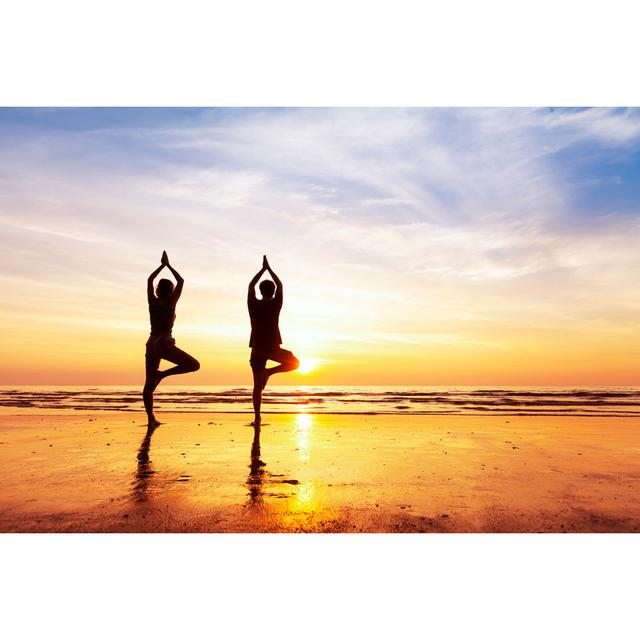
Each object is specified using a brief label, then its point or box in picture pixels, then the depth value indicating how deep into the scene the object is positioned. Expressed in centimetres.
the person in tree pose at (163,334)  860
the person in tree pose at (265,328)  852
